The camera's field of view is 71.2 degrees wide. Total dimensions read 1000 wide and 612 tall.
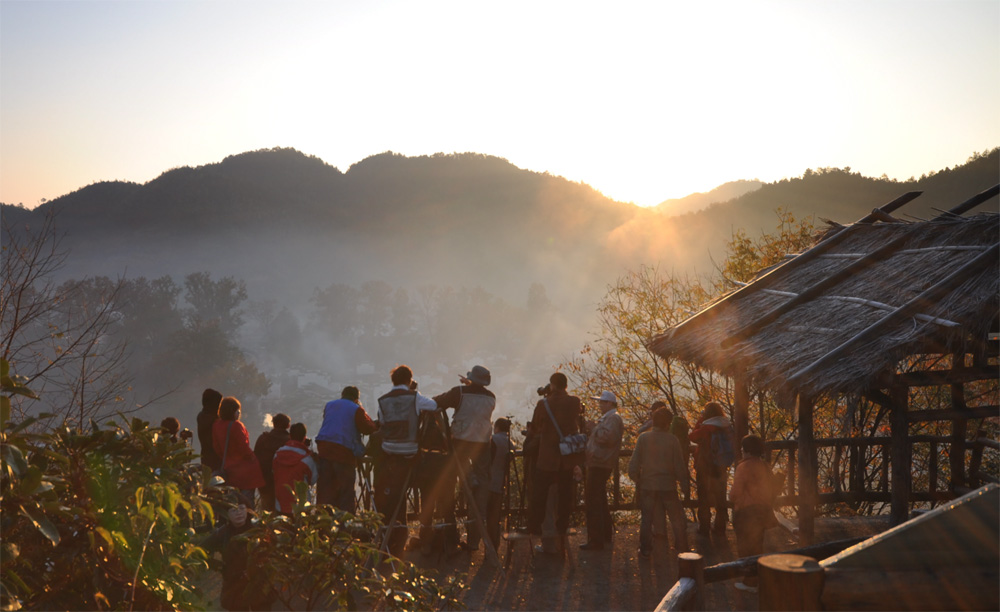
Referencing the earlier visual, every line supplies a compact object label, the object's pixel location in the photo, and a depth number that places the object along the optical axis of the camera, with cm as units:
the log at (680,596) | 361
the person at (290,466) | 683
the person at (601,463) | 745
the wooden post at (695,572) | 380
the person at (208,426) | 705
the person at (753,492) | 639
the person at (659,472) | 729
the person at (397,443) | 703
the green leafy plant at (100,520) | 232
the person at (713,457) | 761
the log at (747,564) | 368
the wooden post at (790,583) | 209
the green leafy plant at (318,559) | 319
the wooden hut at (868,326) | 586
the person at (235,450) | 686
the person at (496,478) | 784
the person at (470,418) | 734
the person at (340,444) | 716
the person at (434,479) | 723
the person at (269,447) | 743
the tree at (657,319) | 1553
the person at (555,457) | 748
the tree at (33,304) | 713
